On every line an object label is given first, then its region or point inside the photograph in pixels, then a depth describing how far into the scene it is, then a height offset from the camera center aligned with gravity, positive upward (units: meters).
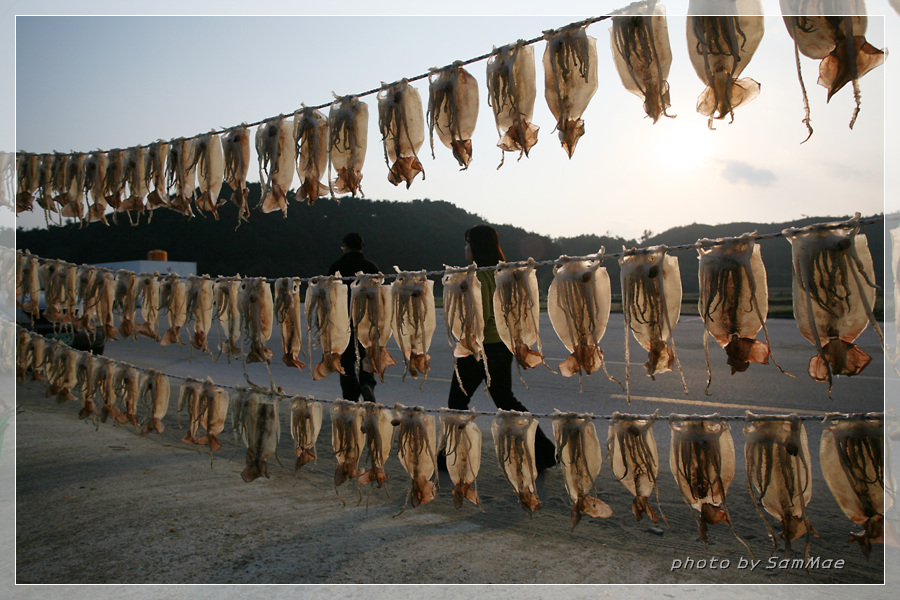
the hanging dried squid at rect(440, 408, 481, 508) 2.47 -0.65
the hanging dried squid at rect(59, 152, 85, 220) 3.67 +0.72
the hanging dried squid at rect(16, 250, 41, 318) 4.14 +0.09
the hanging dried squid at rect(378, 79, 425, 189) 2.37 +0.71
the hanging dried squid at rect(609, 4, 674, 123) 1.80 +0.78
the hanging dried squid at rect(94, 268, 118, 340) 3.64 +0.00
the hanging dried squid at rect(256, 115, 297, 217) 2.70 +0.68
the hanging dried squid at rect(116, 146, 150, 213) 3.36 +0.70
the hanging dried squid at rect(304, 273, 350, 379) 2.67 -0.10
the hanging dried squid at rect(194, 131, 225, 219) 3.01 +0.69
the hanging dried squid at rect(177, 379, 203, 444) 3.29 -0.63
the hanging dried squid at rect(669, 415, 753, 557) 2.00 -0.58
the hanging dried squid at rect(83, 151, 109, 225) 3.52 +0.72
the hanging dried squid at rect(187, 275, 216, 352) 3.15 -0.05
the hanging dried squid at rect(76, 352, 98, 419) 4.10 -0.63
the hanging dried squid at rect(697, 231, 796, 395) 1.78 +0.00
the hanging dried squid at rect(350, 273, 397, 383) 2.48 -0.07
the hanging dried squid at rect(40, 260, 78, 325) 3.84 +0.04
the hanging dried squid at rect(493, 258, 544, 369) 2.18 -0.05
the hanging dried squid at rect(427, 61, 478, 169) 2.21 +0.74
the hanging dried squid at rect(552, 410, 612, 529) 2.22 -0.61
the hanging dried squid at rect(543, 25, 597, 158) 1.95 +0.77
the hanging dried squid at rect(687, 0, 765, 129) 1.62 +0.73
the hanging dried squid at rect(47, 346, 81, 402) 4.30 -0.60
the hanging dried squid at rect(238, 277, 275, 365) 2.88 -0.09
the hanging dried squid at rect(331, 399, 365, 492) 2.69 -0.65
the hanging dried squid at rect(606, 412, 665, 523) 2.12 -0.60
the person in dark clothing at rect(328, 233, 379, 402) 4.88 -0.48
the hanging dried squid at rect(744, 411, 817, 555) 1.87 -0.57
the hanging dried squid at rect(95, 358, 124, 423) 3.93 -0.62
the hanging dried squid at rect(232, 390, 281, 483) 2.97 -0.70
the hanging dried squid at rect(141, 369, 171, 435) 3.68 -0.66
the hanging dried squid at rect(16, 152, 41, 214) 3.89 +0.81
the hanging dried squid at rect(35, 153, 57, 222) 3.82 +0.76
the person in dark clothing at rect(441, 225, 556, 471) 4.09 -0.38
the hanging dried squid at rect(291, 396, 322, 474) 2.88 -0.67
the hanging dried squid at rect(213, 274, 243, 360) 2.94 -0.09
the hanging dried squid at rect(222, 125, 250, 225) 2.88 +0.71
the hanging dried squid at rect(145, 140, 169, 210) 3.23 +0.72
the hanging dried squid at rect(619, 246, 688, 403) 1.91 -0.01
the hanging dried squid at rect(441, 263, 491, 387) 2.31 -0.05
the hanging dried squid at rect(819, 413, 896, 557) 1.76 -0.55
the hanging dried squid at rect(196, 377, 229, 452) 3.27 -0.66
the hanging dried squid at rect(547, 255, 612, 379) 2.03 -0.05
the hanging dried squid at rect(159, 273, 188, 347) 3.25 -0.05
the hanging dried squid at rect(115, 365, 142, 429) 3.87 -0.65
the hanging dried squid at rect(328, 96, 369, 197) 2.52 +0.72
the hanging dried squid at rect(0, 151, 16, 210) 4.01 +0.81
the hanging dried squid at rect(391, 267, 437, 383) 2.44 -0.07
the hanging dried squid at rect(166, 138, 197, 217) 3.11 +0.69
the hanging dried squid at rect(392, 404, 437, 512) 2.55 -0.67
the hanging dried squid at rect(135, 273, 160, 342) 3.36 -0.03
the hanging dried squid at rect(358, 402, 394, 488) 2.61 -0.64
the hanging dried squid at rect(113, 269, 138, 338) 3.47 -0.02
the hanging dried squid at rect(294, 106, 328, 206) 2.62 +0.69
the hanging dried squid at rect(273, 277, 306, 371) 2.77 -0.10
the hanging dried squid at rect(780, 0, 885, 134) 1.49 +0.69
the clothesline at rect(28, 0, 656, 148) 1.80 +0.93
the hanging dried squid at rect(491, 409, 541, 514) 2.35 -0.62
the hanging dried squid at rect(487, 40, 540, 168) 2.08 +0.75
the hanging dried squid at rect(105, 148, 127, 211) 3.45 +0.72
